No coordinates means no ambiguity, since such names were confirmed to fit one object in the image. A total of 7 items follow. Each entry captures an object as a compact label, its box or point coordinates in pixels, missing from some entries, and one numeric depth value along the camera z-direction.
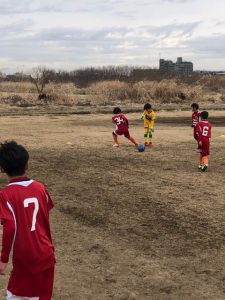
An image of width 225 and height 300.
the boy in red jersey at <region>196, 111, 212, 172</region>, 11.61
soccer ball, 14.51
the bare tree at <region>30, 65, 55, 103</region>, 44.29
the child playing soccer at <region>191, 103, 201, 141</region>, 14.71
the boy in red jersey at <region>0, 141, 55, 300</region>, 3.44
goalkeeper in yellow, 15.88
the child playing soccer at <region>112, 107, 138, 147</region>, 15.27
